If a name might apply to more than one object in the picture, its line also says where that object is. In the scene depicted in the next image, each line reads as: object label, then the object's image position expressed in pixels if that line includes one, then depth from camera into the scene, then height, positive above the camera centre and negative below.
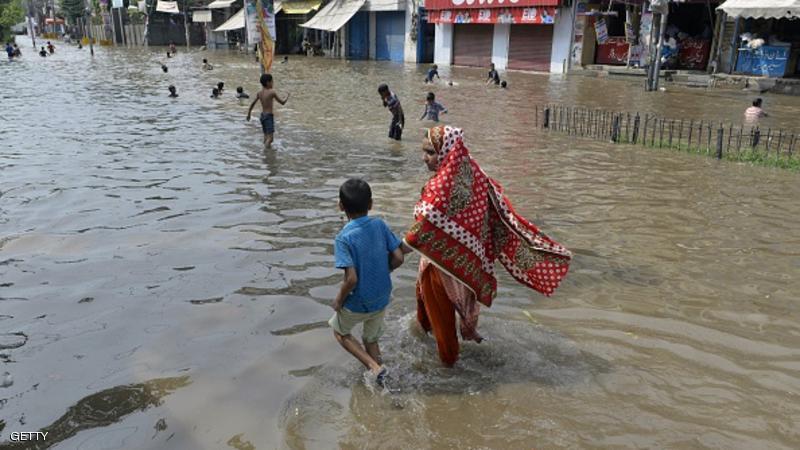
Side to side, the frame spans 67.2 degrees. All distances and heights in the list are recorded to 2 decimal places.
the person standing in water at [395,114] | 10.93 -0.81
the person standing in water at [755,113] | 14.33 -0.84
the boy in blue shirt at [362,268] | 3.43 -1.12
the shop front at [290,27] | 44.28 +3.16
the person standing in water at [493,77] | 22.14 -0.16
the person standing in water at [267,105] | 10.28 -0.62
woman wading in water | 3.57 -1.05
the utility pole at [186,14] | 55.50 +4.79
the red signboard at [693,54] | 23.59 +0.84
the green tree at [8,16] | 51.40 +4.19
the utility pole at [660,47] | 18.07 +0.85
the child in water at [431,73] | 22.93 -0.06
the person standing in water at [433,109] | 13.20 -0.80
